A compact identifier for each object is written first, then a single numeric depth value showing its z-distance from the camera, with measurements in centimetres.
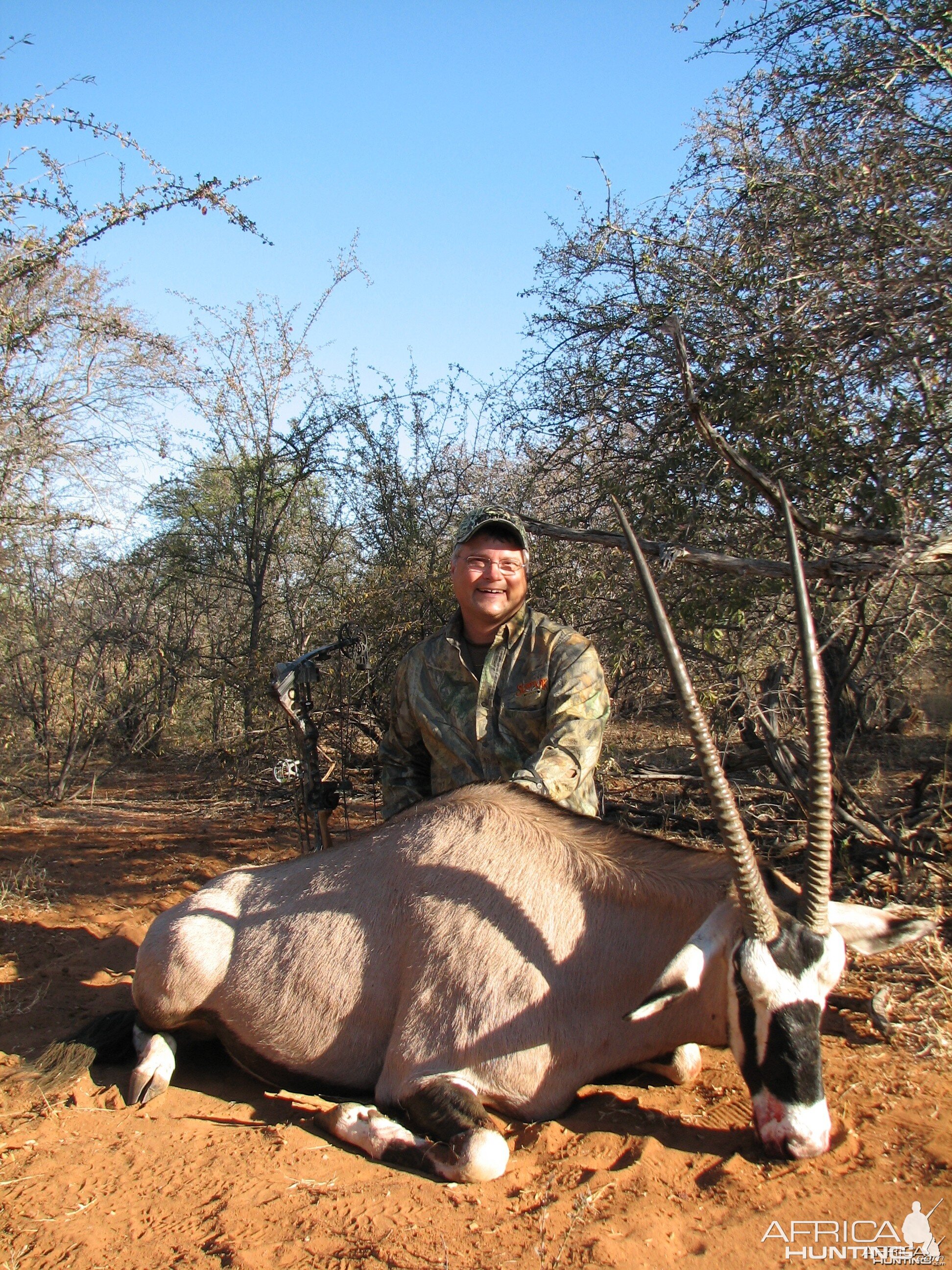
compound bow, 523
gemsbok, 269
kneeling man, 423
